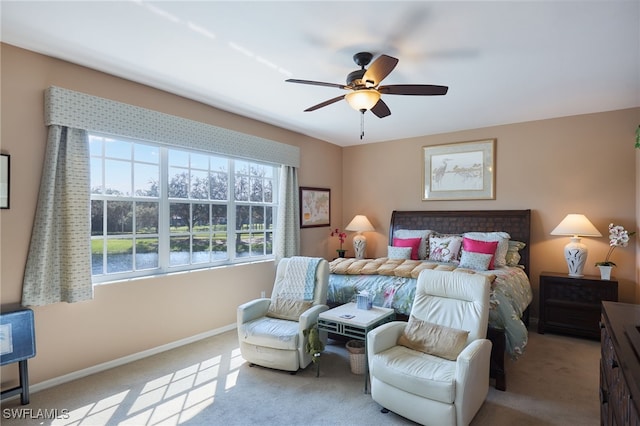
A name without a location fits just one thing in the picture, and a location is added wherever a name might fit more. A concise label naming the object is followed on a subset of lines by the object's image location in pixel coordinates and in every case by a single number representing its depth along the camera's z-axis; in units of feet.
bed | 9.54
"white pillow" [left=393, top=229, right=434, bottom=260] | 16.43
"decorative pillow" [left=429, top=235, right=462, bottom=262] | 15.19
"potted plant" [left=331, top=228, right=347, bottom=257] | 19.52
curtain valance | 9.54
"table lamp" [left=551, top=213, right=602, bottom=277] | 13.21
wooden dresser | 3.61
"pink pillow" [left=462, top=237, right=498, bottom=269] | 13.87
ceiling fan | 8.63
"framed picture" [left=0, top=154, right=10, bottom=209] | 8.68
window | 11.06
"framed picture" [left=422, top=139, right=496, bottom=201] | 16.53
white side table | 9.33
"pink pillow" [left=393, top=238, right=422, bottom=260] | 16.15
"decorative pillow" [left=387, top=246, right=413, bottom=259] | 15.93
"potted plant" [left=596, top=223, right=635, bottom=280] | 12.90
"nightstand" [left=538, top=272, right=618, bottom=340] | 12.88
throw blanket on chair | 11.76
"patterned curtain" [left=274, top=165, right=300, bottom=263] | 16.40
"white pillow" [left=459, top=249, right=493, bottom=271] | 13.57
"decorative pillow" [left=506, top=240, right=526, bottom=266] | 14.60
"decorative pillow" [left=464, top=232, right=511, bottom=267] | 14.30
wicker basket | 10.13
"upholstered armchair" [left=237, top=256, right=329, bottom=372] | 10.02
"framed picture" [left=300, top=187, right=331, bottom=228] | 18.11
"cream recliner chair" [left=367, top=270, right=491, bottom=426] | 7.14
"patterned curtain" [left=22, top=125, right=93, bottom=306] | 9.17
